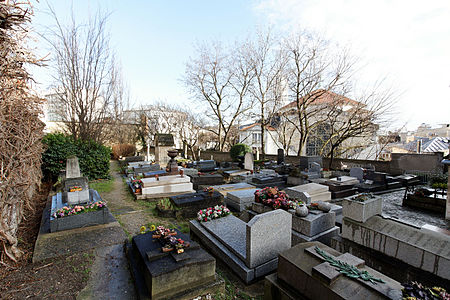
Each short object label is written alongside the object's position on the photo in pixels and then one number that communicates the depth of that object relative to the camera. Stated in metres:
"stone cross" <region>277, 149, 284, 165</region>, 16.44
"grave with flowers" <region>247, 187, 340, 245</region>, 4.32
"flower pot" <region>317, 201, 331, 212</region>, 4.70
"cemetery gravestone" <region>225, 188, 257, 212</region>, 6.91
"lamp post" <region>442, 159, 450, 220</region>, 5.94
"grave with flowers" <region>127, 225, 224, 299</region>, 2.92
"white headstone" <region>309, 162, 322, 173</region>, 11.54
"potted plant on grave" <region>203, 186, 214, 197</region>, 7.22
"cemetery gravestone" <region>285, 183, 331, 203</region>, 6.75
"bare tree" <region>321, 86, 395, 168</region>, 15.32
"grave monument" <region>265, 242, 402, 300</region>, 2.27
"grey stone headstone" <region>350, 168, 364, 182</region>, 10.19
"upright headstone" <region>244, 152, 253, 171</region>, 13.15
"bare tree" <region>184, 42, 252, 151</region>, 21.77
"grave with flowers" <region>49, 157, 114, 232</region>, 5.11
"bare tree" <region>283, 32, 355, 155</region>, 17.16
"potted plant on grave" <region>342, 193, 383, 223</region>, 3.85
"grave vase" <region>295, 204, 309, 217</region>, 4.47
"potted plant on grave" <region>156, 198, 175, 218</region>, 6.40
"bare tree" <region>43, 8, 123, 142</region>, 10.66
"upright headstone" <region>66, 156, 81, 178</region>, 7.48
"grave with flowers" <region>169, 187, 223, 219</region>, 6.50
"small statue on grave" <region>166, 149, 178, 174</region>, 10.16
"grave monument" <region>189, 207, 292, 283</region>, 3.48
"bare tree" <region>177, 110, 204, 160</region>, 26.47
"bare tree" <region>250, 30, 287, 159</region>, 19.98
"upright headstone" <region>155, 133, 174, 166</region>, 14.80
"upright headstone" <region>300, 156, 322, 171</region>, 12.33
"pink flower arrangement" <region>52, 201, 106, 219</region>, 5.13
